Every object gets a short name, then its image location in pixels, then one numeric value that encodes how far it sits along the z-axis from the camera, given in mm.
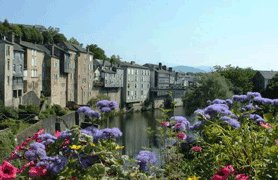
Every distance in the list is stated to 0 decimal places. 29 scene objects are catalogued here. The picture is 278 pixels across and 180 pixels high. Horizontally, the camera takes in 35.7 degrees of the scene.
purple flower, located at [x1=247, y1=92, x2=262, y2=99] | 7110
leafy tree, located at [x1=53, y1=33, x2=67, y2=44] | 102712
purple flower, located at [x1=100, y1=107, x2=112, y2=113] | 4500
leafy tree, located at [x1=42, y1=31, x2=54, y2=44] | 100688
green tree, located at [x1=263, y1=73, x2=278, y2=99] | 55503
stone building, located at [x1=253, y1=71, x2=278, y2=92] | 85469
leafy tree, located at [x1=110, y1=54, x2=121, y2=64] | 105238
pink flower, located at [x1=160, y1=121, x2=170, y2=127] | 5709
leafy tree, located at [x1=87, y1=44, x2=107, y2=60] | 102638
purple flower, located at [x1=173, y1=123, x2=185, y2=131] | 5679
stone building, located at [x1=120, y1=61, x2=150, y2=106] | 88688
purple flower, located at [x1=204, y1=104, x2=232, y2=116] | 5586
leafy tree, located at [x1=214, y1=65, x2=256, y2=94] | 71188
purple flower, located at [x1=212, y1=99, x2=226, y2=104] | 6659
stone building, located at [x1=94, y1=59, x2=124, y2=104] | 80669
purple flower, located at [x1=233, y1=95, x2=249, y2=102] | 7136
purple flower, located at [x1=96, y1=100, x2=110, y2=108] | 4648
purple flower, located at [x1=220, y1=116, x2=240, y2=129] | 4934
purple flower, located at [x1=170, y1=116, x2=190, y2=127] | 5840
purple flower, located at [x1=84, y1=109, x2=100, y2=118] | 4512
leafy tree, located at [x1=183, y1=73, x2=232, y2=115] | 50062
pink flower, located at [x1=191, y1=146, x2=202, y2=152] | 4824
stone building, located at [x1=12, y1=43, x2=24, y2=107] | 49594
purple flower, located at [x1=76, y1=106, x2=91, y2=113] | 4607
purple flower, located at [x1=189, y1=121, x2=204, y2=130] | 5558
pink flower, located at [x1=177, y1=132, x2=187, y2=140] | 5444
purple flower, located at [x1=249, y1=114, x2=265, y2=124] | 5831
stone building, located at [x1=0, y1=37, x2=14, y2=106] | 46375
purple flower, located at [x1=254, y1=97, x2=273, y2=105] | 6754
